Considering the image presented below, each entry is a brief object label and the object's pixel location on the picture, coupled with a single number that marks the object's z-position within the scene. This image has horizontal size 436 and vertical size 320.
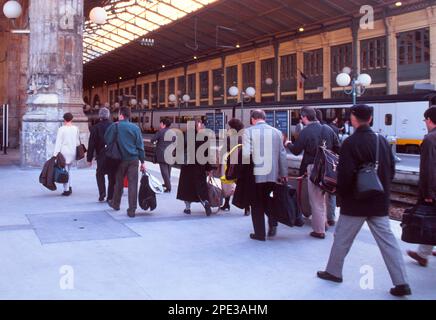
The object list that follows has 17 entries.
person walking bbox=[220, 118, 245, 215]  7.36
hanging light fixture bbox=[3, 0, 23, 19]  14.53
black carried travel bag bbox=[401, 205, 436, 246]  4.53
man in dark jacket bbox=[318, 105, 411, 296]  4.27
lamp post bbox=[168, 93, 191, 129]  40.78
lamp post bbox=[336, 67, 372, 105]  20.86
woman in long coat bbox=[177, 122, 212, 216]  7.77
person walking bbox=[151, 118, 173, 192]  10.39
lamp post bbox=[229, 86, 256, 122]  33.31
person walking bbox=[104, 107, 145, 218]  7.70
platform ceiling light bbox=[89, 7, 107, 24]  14.57
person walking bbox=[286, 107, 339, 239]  6.42
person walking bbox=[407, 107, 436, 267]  4.63
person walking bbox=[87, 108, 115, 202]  9.04
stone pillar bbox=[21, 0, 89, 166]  14.09
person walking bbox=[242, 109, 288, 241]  6.18
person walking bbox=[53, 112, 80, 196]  9.59
